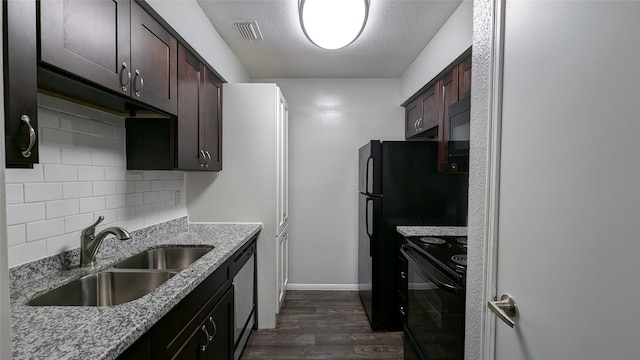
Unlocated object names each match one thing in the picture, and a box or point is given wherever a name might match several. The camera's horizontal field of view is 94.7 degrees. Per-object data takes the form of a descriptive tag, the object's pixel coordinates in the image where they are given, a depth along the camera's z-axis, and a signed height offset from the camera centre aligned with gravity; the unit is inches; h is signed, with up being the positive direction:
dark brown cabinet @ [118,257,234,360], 39.2 -25.8
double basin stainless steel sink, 47.0 -20.7
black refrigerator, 99.2 -9.0
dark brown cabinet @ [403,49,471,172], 81.3 +24.0
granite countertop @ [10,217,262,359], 29.9 -17.9
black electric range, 54.2 -26.5
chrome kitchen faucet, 55.1 -13.1
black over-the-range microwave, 66.9 +9.5
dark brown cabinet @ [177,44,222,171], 72.2 +15.9
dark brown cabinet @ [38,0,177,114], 37.4 +19.5
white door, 21.4 -0.5
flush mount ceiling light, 63.7 +34.3
